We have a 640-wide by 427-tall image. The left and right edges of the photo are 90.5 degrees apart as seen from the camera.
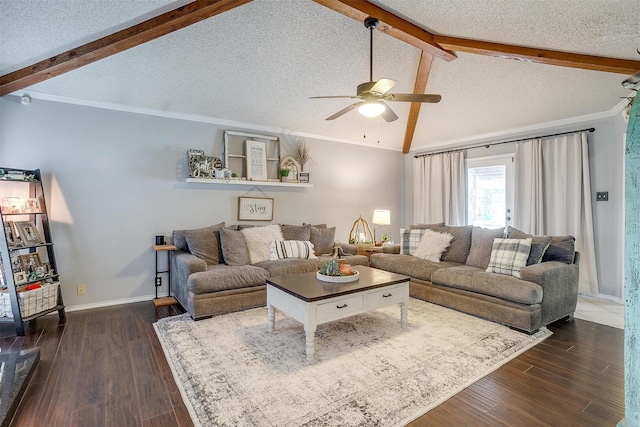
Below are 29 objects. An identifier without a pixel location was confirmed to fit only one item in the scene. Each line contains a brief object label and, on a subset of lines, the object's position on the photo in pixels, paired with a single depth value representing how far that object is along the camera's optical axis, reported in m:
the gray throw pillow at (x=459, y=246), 4.32
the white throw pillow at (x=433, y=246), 4.39
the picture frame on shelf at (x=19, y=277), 3.06
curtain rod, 4.51
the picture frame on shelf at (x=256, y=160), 4.89
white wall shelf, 4.34
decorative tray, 2.99
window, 5.31
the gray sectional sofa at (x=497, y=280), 3.11
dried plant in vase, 5.38
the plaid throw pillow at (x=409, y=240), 4.70
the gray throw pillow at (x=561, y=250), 3.53
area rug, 1.91
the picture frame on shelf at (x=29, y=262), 3.25
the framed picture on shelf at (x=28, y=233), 3.20
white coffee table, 2.52
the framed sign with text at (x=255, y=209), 4.91
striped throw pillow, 4.41
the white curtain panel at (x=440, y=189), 5.86
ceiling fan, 2.59
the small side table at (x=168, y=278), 3.89
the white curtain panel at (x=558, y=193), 4.34
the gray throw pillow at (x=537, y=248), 3.50
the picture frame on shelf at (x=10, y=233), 3.04
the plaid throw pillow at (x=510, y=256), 3.46
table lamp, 5.49
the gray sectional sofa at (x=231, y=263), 3.41
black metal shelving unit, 2.96
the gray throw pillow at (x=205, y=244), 4.08
